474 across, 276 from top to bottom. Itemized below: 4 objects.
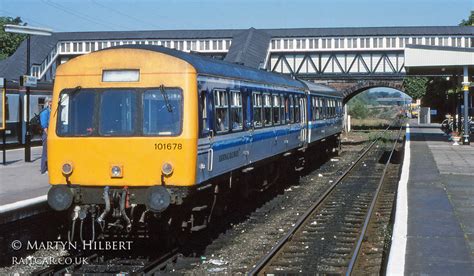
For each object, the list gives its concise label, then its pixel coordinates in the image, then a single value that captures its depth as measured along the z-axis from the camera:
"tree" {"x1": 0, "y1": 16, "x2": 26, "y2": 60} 84.81
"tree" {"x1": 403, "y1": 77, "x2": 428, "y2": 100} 75.75
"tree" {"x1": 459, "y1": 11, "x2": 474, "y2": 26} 79.09
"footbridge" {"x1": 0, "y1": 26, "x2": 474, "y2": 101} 67.44
